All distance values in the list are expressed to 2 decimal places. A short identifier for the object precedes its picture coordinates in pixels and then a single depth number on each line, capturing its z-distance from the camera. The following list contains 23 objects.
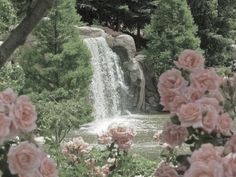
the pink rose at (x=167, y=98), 2.04
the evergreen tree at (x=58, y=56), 15.21
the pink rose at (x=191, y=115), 1.94
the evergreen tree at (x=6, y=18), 12.65
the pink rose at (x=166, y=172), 2.02
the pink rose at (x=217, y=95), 2.04
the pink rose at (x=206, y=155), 1.70
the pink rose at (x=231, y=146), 1.85
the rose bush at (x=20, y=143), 1.74
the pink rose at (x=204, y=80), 2.01
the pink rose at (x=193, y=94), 1.99
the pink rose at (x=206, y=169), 1.65
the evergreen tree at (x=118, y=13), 22.06
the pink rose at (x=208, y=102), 1.96
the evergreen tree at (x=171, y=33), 19.17
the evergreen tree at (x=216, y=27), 21.52
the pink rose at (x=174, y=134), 2.06
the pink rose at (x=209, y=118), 1.95
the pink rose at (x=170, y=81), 2.03
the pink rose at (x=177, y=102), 2.00
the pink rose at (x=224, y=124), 1.99
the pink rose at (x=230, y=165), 1.67
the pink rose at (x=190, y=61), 2.08
